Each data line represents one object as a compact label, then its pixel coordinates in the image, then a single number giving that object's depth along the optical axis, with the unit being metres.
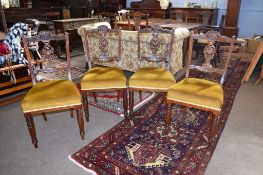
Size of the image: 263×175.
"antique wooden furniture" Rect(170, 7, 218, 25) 7.03
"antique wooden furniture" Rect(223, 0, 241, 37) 6.63
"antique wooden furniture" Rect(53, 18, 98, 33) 6.04
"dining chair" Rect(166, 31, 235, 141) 2.15
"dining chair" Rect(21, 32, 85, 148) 2.11
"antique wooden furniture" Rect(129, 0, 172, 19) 7.98
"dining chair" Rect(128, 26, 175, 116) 2.51
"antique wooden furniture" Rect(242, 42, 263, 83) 3.83
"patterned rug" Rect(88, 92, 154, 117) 3.04
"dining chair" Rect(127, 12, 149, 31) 5.05
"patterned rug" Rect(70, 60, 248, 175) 2.03
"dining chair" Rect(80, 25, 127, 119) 2.52
